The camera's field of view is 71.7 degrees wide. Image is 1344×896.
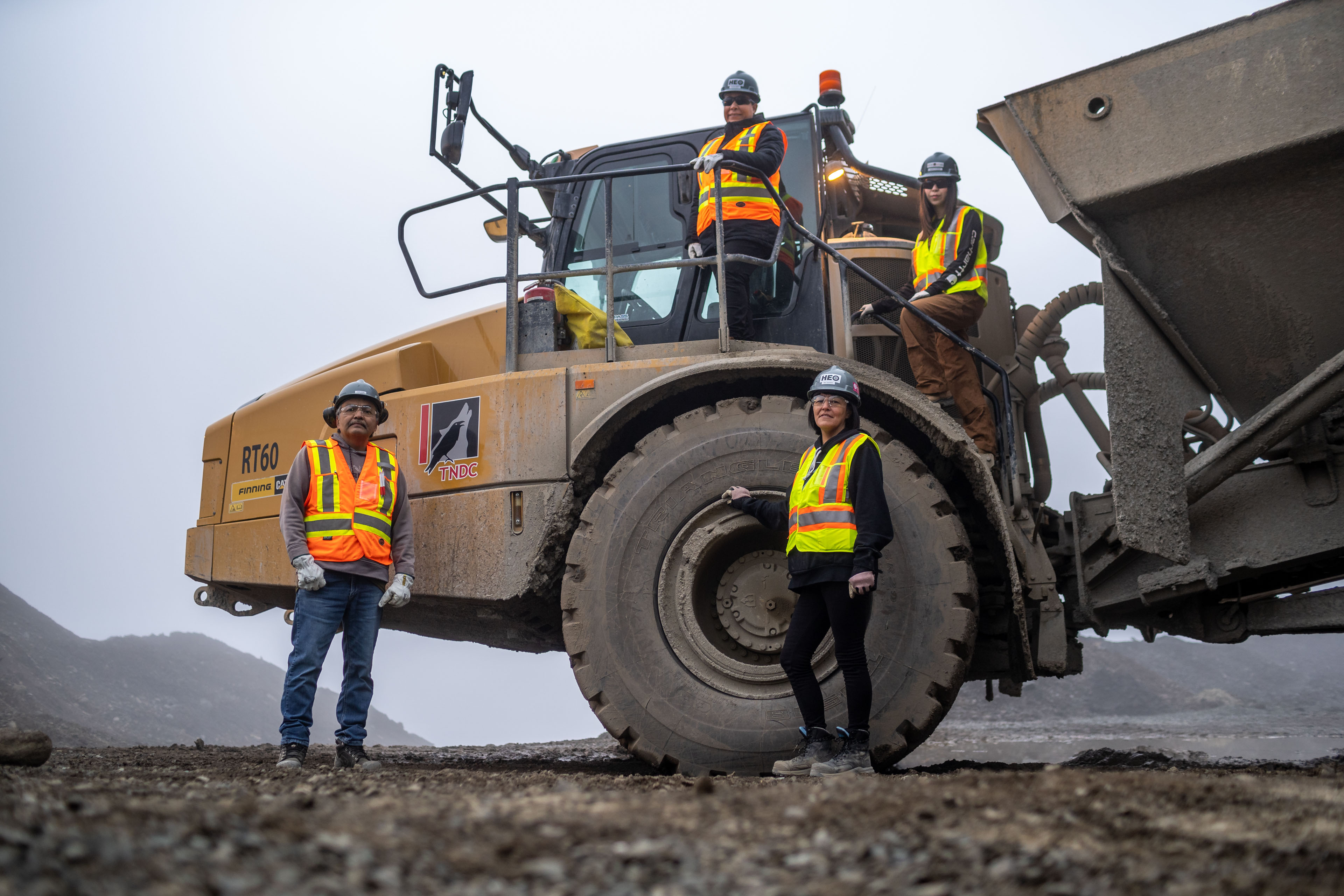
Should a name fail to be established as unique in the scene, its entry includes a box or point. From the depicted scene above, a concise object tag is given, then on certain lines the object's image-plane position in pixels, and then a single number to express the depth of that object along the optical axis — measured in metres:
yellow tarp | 4.76
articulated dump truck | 3.61
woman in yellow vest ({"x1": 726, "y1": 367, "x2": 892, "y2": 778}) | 3.53
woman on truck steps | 4.48
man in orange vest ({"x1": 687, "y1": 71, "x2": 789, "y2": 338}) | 4.57
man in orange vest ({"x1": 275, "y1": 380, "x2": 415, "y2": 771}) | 4.29
